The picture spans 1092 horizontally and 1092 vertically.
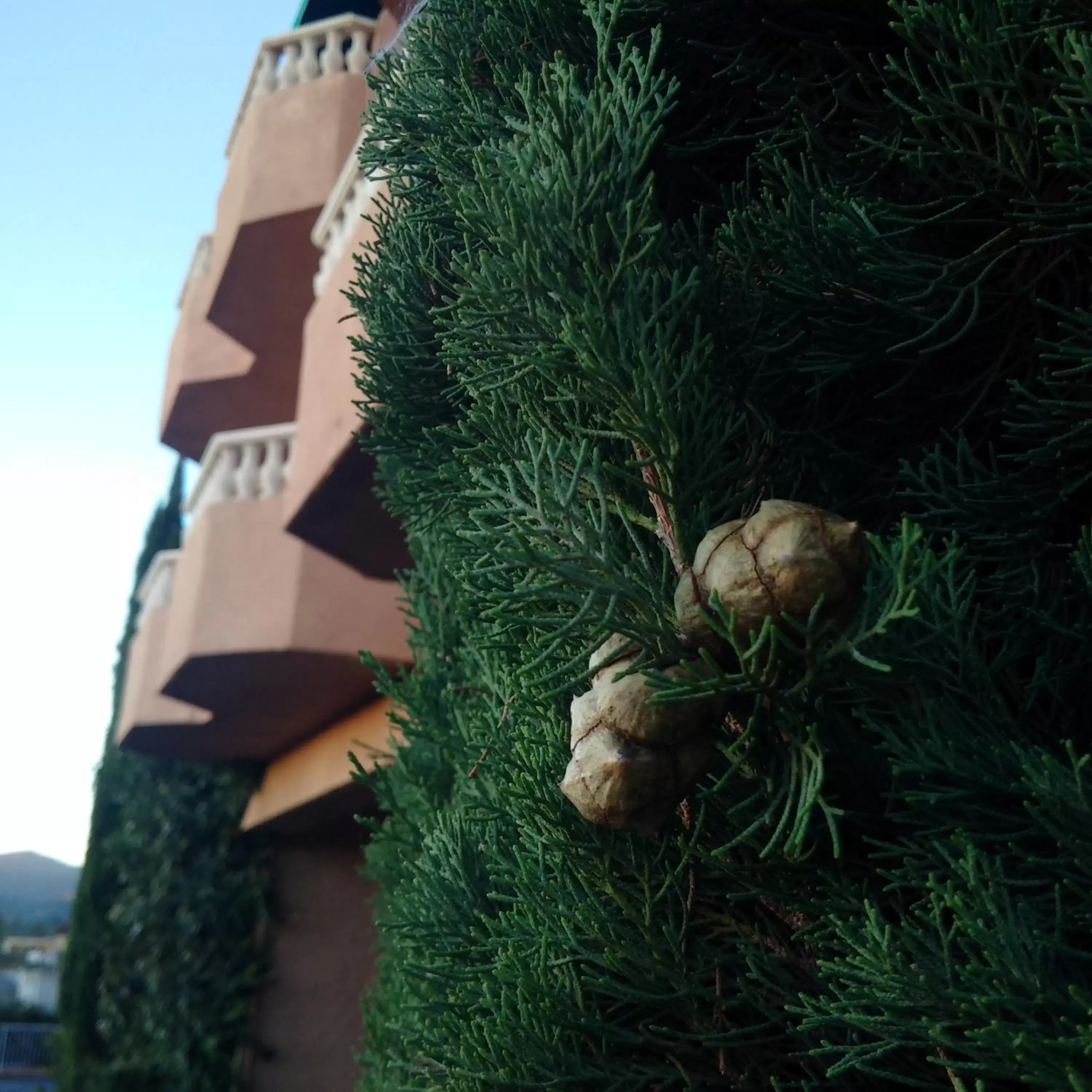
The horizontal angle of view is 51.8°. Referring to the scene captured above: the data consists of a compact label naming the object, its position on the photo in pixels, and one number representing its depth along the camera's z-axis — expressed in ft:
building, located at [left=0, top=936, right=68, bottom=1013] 91.25
